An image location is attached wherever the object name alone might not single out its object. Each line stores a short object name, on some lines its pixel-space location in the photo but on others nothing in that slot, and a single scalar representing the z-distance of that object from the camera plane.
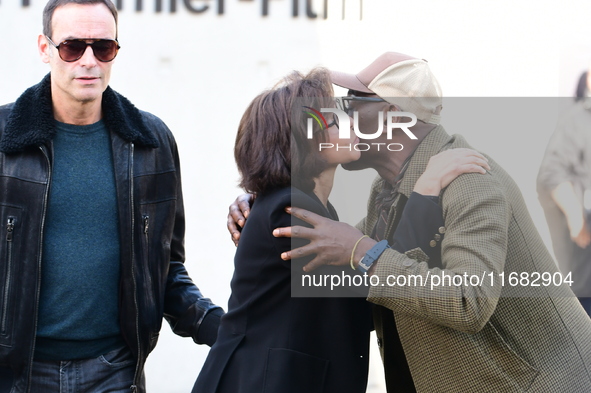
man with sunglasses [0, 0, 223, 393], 5.23
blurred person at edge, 5.64
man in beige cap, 4.18
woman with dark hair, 4.53
